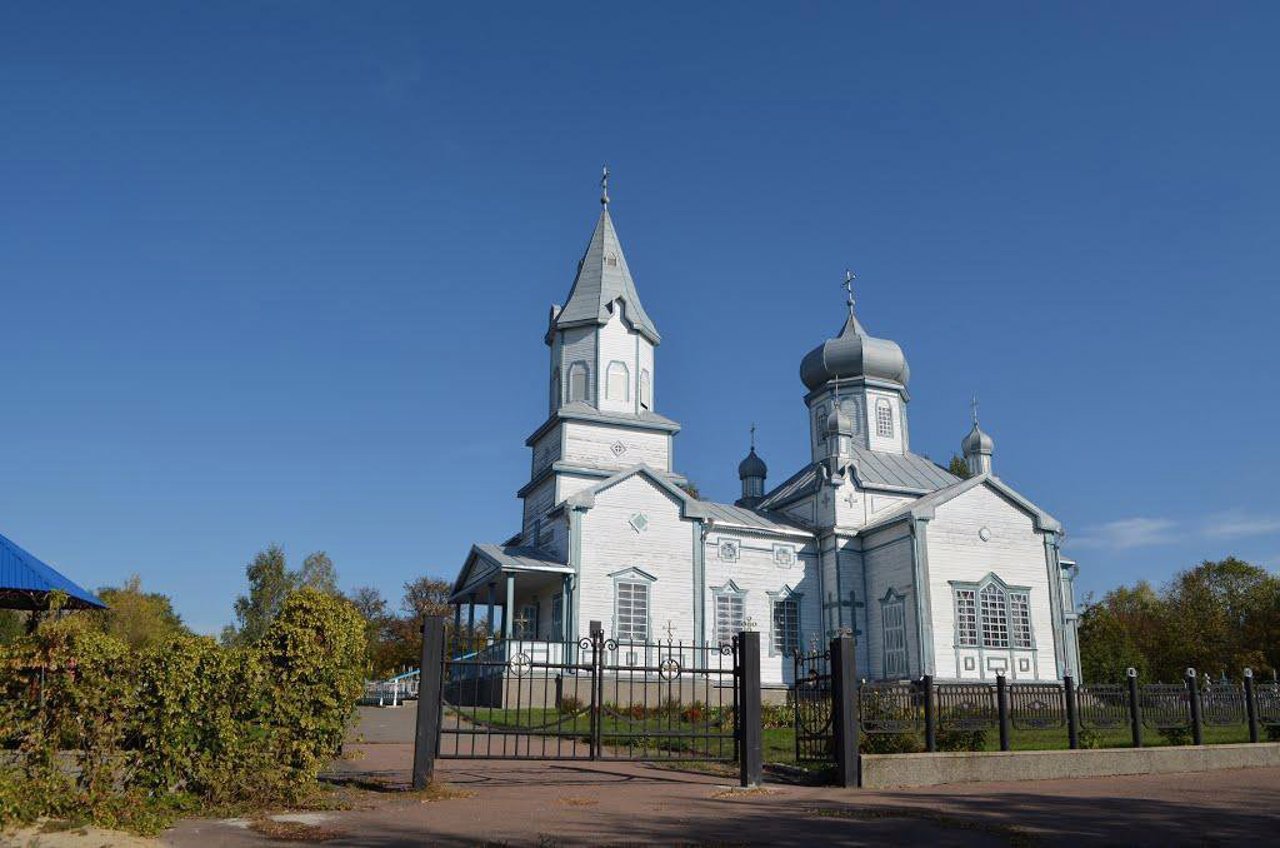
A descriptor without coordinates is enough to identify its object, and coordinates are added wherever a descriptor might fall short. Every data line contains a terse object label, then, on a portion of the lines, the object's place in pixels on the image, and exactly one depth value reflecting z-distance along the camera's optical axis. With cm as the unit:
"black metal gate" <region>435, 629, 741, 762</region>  1226
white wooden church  2805
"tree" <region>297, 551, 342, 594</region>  4631
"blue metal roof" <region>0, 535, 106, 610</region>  1816
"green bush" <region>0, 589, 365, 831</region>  847
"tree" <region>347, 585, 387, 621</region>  5431
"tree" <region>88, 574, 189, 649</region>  5341
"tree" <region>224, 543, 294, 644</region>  4400
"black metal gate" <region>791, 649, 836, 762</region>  1269
